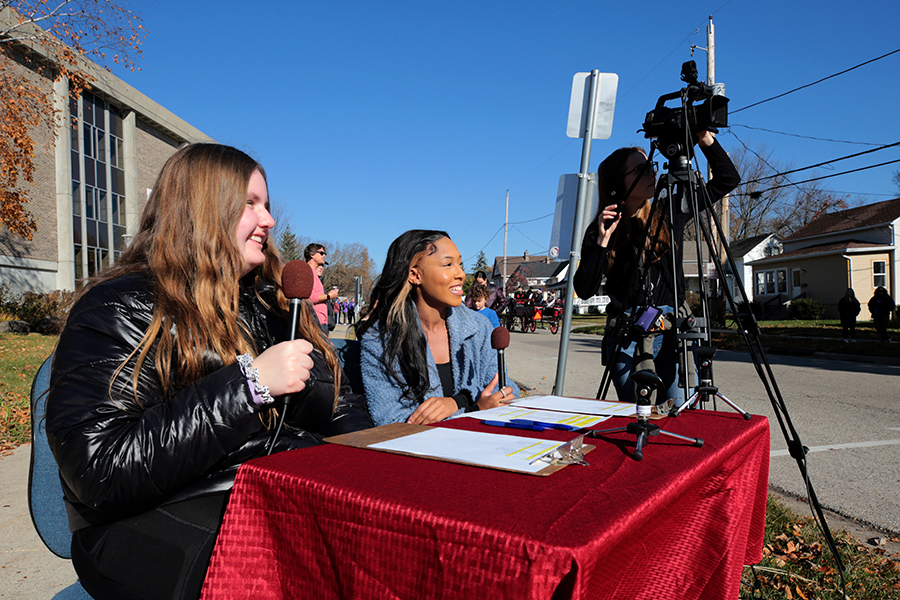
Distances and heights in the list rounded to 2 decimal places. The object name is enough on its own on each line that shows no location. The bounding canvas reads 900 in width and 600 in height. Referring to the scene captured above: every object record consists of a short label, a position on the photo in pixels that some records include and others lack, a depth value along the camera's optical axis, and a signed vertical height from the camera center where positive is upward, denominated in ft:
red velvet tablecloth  2.95 -1.36
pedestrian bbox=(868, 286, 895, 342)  55.11 -2.18
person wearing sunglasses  24.79 +1.79
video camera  8.44 +2.55
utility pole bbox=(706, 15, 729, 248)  61.77 +25.32
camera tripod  8.07 +2.07
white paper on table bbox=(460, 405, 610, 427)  5.75 -1.27
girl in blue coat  9.45 -0.72
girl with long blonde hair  4.48 -0.76
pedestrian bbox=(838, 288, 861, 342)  55.42 -2.19
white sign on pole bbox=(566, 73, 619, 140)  13.53 +4.48
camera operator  8.92 +0.62
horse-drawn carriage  84.07 -2.87
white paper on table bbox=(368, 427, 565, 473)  4.12 -1.20
